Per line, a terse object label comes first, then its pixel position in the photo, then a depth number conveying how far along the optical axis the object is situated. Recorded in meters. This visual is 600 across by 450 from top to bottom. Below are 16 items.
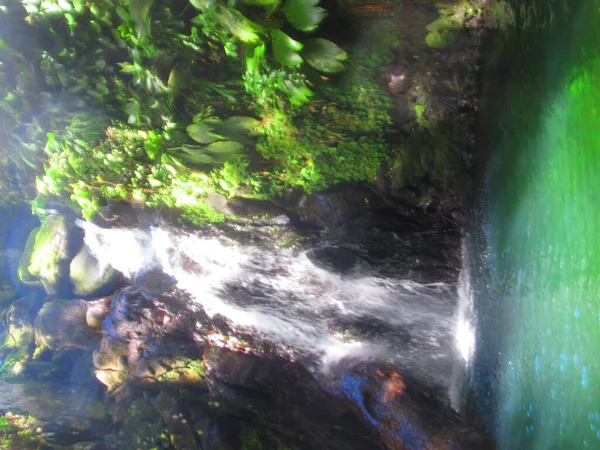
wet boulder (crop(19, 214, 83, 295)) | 7.06
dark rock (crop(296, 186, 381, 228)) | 4.09
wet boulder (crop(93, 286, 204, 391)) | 6.22
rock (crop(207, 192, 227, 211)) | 4.53
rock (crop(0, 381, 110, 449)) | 5.91
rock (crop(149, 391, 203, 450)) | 5.43
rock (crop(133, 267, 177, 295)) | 6.04
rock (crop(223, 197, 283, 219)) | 4.46
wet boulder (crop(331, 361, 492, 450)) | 3.85
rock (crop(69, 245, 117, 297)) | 6.98
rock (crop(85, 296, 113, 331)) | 7.23
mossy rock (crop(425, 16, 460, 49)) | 3.21
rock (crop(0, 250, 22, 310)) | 8.43
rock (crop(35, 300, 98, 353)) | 7.57
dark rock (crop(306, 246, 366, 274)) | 4.33
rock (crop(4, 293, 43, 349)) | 8.18
